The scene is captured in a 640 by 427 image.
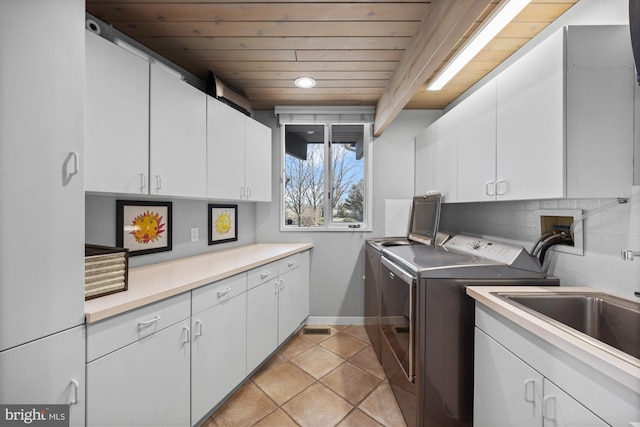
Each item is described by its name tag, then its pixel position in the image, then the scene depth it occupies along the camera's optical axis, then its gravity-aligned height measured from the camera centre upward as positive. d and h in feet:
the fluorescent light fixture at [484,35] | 3.90 +3.09
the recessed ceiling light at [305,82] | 7.41 +3.75
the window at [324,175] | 9.98 +1.38
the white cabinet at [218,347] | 4.70 -2.68
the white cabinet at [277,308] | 6.26 -2.70
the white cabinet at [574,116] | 3.65 +1.41
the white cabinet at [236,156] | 6.42 +1.57
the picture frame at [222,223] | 7.81 -0.38
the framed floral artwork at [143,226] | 5.27 -0.33
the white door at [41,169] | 2.64 +0.46
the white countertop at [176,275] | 3.48 -1.22
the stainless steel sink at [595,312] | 3.41 -1.44
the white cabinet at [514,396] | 2.75 -2.26
